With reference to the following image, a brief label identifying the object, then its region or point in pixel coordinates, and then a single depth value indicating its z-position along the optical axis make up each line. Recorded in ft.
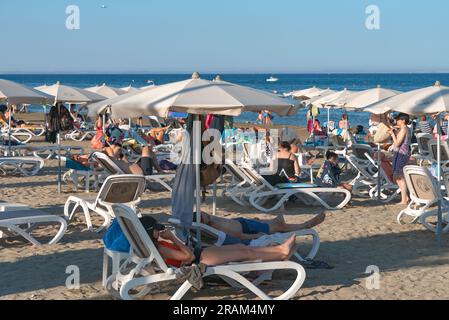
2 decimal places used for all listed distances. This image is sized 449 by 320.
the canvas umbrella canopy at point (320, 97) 57.57
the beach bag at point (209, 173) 26.25
